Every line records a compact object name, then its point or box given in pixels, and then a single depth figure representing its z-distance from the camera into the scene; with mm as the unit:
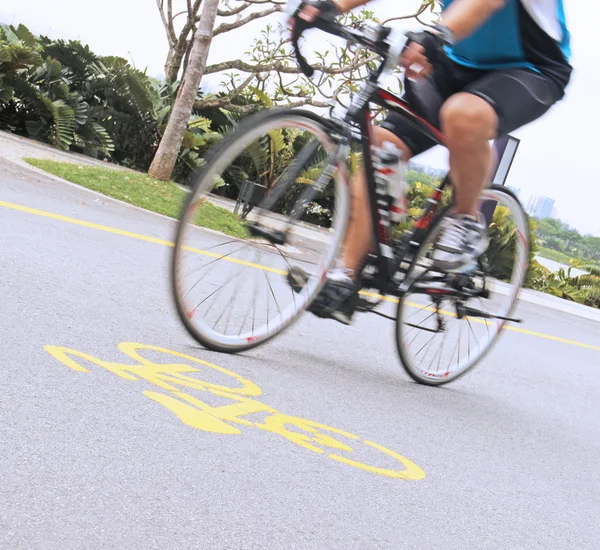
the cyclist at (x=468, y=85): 3410
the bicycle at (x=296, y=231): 3521
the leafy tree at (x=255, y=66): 14820
